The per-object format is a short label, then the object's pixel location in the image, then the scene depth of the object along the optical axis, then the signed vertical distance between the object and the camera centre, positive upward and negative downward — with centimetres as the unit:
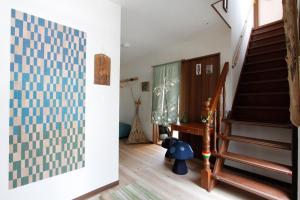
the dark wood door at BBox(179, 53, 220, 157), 300 +28
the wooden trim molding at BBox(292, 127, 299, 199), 144 -53
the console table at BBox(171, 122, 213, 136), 256 -45
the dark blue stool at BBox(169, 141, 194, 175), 248 -83
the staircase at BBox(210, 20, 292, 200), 179 -4
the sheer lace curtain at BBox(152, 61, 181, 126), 354 +16
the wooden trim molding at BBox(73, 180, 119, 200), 188 -110
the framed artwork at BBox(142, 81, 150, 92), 434 +36
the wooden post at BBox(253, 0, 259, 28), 379 +196
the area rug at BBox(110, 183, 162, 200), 191 -112
